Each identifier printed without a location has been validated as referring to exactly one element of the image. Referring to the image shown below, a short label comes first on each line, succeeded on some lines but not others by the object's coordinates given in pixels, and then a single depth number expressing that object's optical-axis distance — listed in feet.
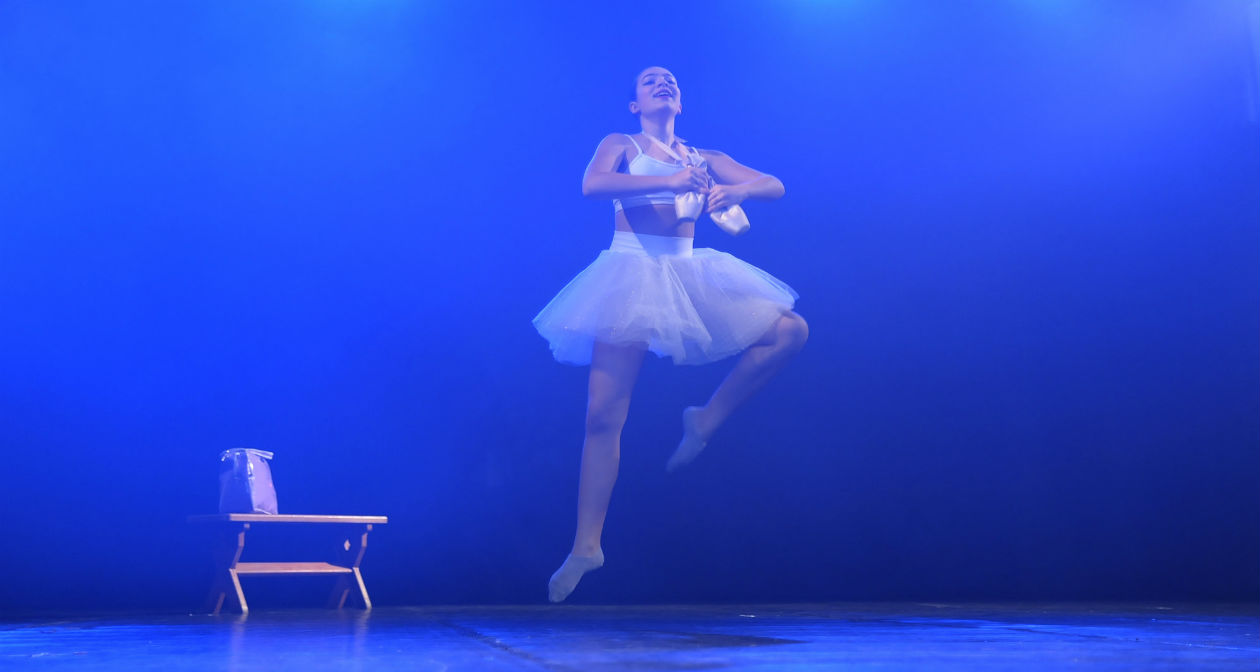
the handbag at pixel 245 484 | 11.71
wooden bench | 11.53
